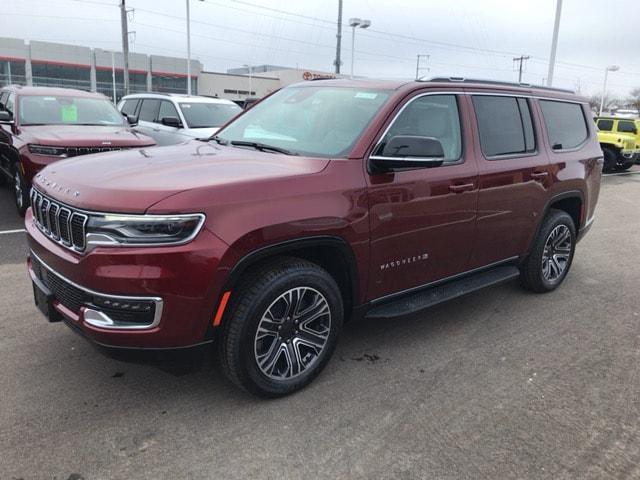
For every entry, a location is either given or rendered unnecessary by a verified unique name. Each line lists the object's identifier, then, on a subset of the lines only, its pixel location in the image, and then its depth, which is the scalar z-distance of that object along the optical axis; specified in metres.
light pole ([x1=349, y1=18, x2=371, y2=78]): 35.78
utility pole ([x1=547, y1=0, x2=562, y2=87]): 20.68
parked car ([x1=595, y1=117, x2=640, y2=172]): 17.61
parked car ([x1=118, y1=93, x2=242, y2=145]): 10.05
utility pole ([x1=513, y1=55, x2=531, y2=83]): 65.12
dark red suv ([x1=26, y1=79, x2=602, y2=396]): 2.70
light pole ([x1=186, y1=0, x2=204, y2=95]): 36.17
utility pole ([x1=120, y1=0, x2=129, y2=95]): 28.30
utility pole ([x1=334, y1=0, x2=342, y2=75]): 35.81
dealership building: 61.44
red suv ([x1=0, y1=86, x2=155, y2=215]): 6.89
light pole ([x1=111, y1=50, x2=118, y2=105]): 61.99
